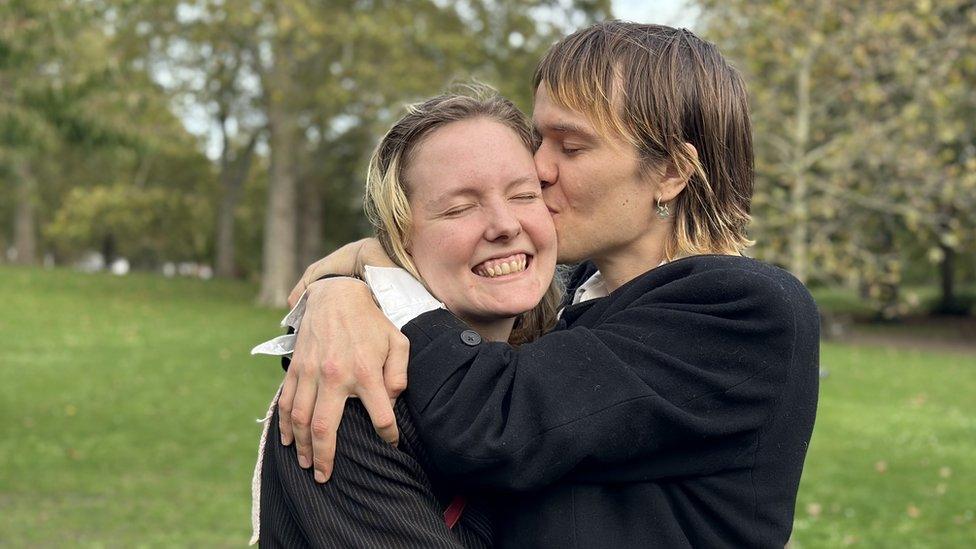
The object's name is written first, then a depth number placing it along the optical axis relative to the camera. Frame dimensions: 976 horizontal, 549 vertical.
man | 1.92
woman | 1.95
